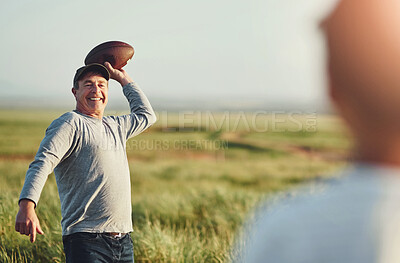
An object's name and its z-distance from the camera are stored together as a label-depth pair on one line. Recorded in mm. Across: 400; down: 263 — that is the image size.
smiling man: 4987
